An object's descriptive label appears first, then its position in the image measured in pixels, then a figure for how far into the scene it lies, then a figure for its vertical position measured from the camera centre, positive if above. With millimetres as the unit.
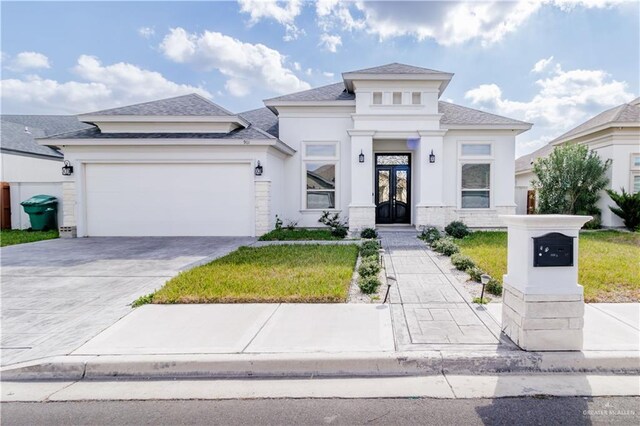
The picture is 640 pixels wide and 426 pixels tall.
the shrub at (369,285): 5367 -1367
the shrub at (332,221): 12282 -746
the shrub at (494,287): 5258 -1382
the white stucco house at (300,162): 11320 +1446
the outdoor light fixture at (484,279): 4573 -1075
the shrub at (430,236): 9768 -1057
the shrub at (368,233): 11136 -1064
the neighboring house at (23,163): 13961 +2220
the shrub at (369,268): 5998 -1250
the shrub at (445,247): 8016 -1137
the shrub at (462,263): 6652 -1248
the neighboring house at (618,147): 13039 +2199
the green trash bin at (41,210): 12948 -315
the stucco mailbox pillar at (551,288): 3389 -890
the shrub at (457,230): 10922 -950
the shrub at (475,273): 5945 -1306
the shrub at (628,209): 12391 -292
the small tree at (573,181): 13211 +818
